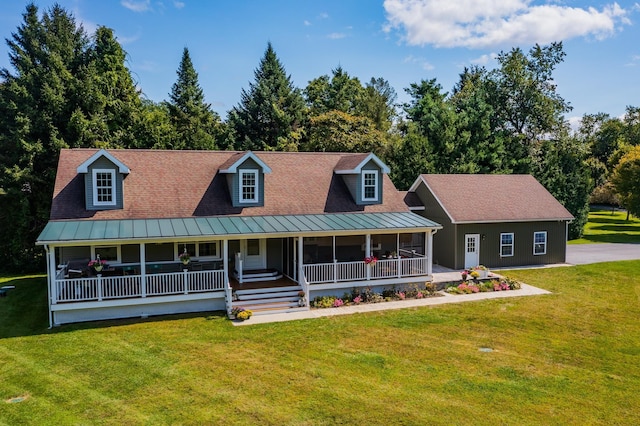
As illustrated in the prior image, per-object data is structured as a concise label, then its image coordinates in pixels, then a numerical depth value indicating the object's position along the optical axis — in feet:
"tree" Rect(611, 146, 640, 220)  138.92
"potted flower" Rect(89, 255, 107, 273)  52.34
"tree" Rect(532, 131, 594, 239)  125.70
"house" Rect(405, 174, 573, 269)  81.10
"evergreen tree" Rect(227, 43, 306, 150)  133.69
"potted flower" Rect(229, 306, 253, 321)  52.87
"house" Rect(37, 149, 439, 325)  53.31
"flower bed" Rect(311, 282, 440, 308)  59.16
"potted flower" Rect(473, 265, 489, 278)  71.17
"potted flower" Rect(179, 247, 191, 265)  56.65
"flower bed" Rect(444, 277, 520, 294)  67.28
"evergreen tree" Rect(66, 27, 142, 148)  86.99
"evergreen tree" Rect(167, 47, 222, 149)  135.29
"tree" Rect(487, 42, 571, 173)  140.46
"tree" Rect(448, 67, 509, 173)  129.08
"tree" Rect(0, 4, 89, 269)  82.28
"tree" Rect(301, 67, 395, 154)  122.62
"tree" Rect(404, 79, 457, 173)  127.75
